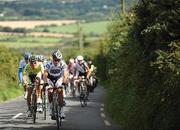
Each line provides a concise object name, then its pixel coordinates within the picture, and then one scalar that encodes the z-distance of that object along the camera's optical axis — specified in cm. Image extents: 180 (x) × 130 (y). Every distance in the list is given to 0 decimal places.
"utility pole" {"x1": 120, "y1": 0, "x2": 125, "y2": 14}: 3306
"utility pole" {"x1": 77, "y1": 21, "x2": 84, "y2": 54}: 9175
